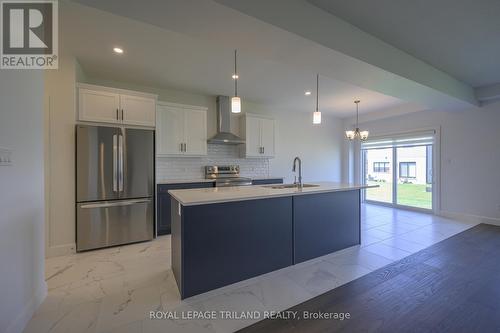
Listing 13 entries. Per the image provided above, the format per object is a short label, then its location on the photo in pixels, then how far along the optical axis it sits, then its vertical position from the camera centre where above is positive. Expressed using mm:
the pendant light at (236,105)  2669 +772
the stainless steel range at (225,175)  4310 -221
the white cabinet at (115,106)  3062 +923
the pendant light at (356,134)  4559 +678
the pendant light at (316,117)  3200 +732
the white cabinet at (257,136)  4848 +698
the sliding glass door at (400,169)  5324 -127
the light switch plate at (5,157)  1394 +62
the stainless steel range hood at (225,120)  4645 +1010
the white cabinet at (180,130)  3961 +692
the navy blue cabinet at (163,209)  3678 -758
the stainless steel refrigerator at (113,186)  2982 -302
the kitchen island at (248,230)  1948 -702
